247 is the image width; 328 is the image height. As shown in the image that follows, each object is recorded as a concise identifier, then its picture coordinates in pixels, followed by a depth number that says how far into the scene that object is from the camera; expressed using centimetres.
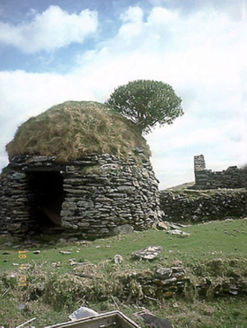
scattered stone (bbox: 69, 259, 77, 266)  528
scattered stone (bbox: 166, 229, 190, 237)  705
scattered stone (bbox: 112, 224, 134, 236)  778
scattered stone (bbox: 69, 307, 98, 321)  364
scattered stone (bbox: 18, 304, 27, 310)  397
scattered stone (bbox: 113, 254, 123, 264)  519
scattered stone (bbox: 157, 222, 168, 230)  878
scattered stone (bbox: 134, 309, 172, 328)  374
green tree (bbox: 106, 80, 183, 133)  1100
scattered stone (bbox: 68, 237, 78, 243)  745
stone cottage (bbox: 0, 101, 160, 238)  774
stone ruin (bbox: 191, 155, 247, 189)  1407
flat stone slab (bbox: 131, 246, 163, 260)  521
